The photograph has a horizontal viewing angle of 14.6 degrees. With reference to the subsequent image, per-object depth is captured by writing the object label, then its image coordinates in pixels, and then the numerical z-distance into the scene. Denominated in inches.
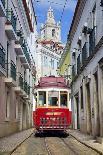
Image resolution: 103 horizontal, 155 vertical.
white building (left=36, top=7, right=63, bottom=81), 3026.6
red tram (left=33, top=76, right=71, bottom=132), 857.5
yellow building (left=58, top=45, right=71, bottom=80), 1652.8
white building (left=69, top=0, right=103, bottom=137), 743.1
